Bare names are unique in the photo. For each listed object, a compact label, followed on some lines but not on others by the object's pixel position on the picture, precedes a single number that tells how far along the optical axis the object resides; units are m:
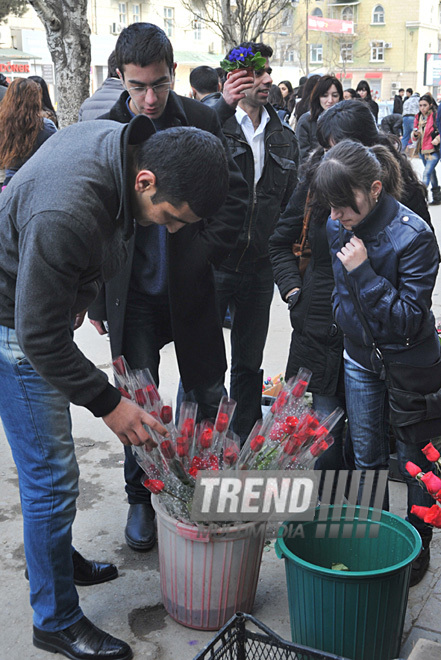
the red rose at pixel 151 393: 2.59
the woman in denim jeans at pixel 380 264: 2.49
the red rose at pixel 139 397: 2.55
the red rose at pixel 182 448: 2.41
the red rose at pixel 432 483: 1.79
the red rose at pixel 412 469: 1.84
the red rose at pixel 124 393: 2.56
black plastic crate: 1.98
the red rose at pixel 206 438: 2.48
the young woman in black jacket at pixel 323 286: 3.03
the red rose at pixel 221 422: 2.52
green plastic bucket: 2.14
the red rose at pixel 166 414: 2.53
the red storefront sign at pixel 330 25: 48.25
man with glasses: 2.81
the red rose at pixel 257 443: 2.44
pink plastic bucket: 2.40
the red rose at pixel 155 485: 2.42
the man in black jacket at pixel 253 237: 3.64
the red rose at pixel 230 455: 2.42
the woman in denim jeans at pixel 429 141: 12.23
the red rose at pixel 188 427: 2.51
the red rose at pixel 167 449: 2.40
